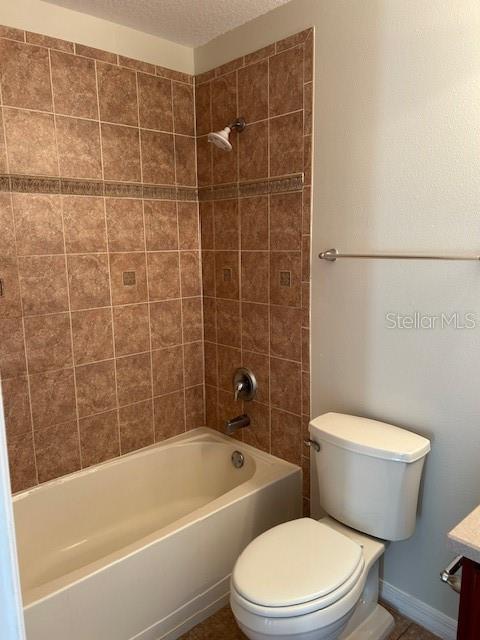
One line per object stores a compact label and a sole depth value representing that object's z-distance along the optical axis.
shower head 1.99
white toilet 1.39
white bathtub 1.61
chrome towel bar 1.58
